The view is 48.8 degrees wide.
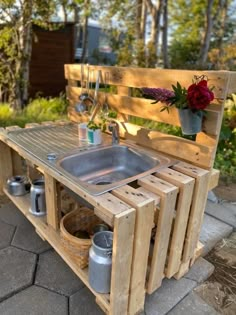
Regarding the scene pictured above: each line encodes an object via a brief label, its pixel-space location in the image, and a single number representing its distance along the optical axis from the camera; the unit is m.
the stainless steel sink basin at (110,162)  1.51
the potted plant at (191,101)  1.14
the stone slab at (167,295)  1.34
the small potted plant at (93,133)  1.67
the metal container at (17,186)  2.01
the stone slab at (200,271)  1.54
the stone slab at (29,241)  1.72
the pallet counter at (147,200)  1.05
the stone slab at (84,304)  1.31
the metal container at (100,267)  1.16
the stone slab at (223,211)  2.08
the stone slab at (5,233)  1.76
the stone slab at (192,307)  1.33
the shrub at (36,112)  3.60
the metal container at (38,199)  1.75
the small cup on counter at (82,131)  1.76
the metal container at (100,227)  1.58
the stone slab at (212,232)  1.80
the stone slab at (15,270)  1.43
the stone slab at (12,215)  1.99
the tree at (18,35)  3.60
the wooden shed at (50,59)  5.46
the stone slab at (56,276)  1.45
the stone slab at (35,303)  1.30
